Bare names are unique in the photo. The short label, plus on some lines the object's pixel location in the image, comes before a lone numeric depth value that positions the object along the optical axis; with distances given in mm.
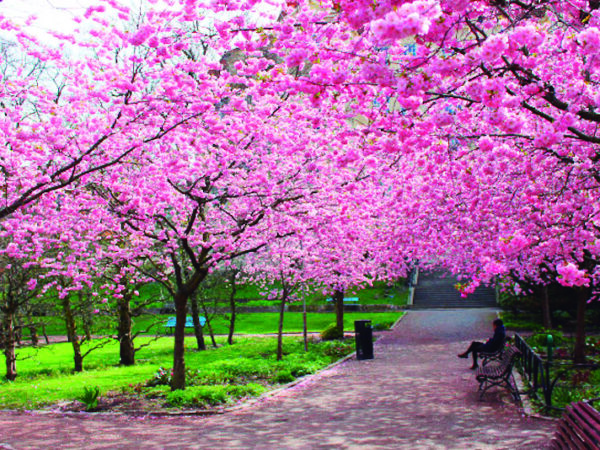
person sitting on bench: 12477
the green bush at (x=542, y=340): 17406
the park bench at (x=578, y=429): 4101
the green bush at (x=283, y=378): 12646
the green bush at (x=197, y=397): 10141
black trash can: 15703
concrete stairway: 35562
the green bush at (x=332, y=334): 22086
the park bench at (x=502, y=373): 9555
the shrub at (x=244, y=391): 10867
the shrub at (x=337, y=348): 17406
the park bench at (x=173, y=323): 26969
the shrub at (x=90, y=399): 10439
